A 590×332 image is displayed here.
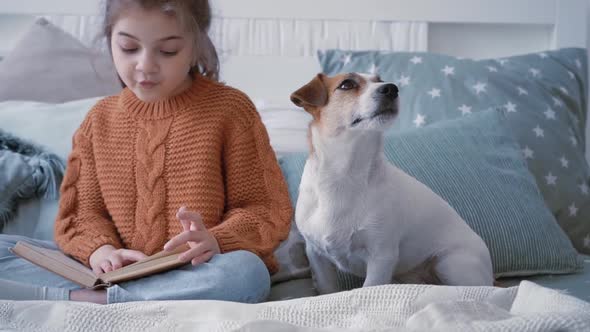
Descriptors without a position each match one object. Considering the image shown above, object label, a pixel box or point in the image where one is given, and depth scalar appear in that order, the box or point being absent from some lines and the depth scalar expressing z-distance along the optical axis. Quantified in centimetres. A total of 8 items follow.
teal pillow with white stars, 168
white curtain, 210
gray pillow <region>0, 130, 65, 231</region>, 153
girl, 129
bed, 88
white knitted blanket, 81
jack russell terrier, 117
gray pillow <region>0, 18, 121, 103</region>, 191
